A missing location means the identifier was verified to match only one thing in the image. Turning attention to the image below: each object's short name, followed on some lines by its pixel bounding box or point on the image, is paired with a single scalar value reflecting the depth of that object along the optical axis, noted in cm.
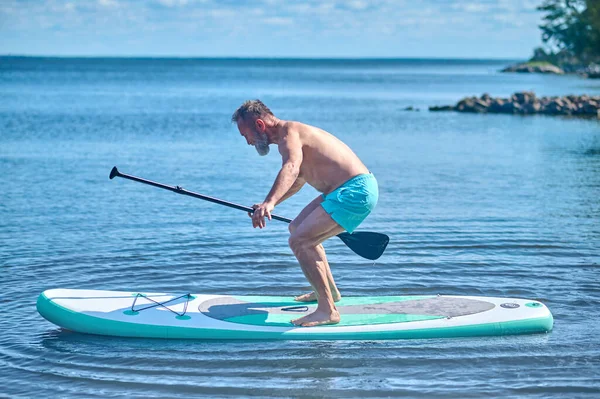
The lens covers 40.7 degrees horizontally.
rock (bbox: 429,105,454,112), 5159
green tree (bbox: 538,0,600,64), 9206
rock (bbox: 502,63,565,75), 13712
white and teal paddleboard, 794
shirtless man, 773
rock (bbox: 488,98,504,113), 4922
